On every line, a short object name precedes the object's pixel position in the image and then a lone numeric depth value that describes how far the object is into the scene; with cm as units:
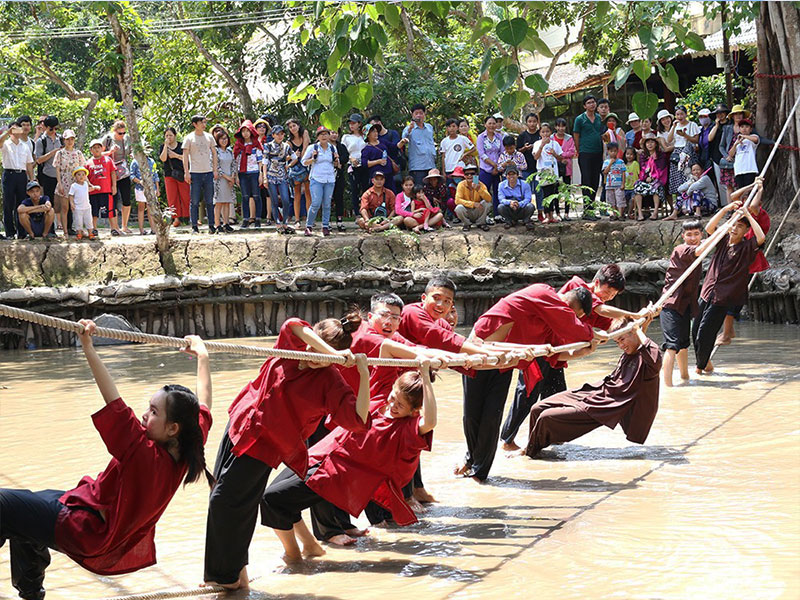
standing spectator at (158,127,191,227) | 1448
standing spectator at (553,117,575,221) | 1484
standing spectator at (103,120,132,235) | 1469
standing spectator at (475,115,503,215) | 1467
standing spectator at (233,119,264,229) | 1451
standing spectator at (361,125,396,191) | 1457
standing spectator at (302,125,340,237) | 1408
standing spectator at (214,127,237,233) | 1464
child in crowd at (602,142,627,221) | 1495
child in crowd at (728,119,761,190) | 1361
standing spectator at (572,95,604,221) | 1485
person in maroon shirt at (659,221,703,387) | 933
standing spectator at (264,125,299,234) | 1440
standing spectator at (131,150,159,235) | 1475
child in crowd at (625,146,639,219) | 1484
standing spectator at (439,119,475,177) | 1505
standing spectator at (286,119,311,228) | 1455
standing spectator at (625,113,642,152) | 1509
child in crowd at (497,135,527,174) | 1443
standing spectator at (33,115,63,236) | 1359
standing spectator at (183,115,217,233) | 1415
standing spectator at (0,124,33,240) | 1310
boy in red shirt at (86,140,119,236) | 1427
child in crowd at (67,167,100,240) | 1369
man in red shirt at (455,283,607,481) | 646
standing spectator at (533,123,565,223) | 1458
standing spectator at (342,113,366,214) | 1484
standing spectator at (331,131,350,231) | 1484
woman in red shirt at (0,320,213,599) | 397
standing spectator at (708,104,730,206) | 1407
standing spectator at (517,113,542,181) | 1485
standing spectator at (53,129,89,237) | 1353
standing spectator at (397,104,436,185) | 1503
